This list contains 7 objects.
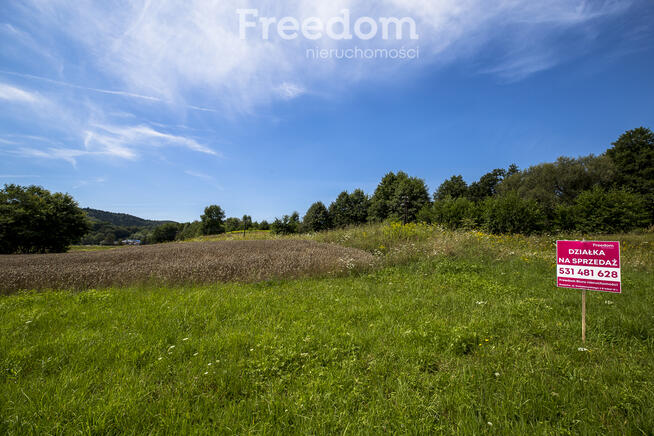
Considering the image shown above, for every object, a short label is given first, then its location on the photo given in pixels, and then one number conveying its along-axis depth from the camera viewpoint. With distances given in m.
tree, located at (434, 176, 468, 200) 54.65
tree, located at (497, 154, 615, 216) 34.91
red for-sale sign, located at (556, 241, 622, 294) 3.31
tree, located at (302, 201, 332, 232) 48.44
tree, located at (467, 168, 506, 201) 57.84
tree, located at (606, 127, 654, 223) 31.03
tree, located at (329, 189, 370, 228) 45.97
